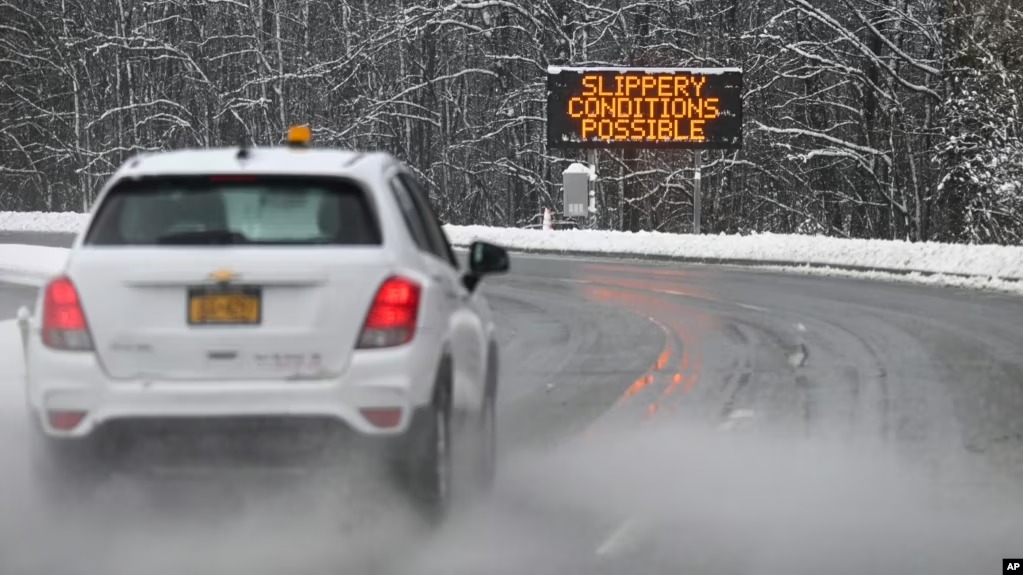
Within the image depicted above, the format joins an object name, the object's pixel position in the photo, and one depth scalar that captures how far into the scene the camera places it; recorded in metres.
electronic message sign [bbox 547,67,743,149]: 77.44
